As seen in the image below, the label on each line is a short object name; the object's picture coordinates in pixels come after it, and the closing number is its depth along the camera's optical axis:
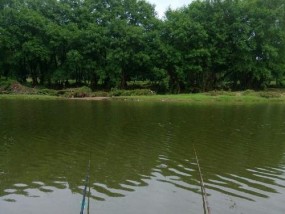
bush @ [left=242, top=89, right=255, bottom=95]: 32.91
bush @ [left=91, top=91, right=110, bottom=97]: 32.93
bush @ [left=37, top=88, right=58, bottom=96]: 34.03
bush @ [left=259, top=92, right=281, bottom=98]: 32.26
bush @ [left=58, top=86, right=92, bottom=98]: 32.52
